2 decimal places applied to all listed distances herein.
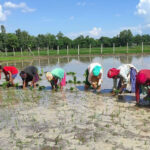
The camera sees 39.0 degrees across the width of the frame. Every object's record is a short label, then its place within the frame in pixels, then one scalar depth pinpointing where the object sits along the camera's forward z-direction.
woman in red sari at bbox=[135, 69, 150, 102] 5.91
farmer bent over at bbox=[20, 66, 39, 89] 9.34
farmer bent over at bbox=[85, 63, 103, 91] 7.89
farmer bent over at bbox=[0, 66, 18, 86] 9.38
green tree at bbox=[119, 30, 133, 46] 80.12
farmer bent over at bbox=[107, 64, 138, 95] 7.30
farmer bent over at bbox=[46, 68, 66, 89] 8.20
